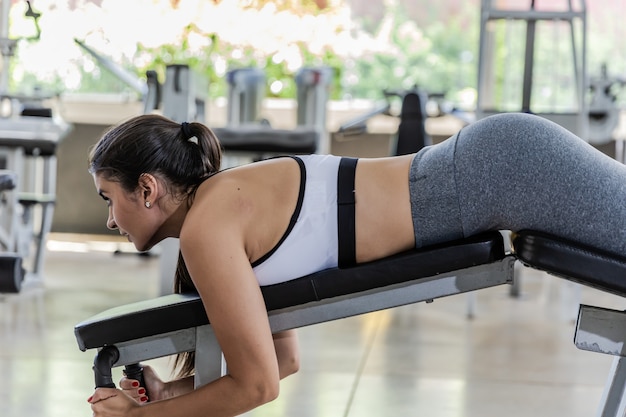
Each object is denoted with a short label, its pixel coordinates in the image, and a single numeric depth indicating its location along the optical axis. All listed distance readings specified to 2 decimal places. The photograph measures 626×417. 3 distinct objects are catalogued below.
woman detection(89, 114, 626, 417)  2.07
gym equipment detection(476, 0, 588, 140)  8.84
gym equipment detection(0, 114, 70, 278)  5.73
